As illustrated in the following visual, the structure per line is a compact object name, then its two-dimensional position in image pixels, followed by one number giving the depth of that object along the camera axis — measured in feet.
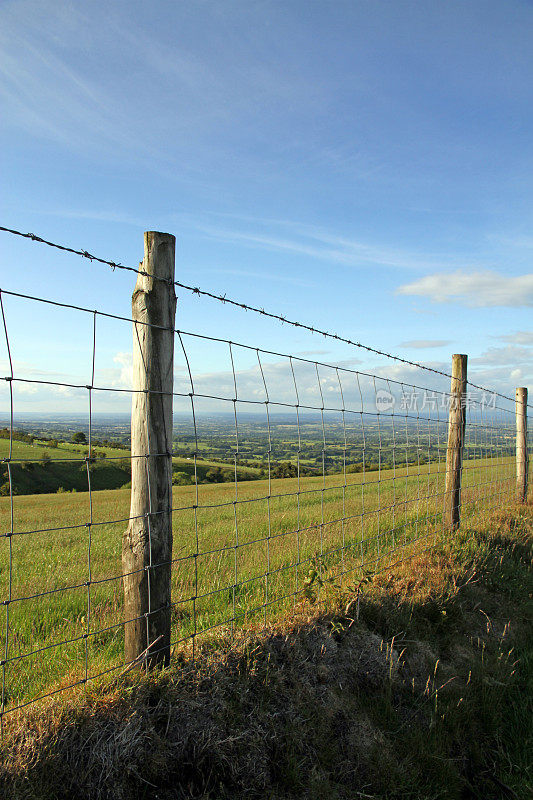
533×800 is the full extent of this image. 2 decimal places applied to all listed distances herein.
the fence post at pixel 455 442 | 25.76
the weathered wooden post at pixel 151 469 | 11.19
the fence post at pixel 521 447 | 38.58
